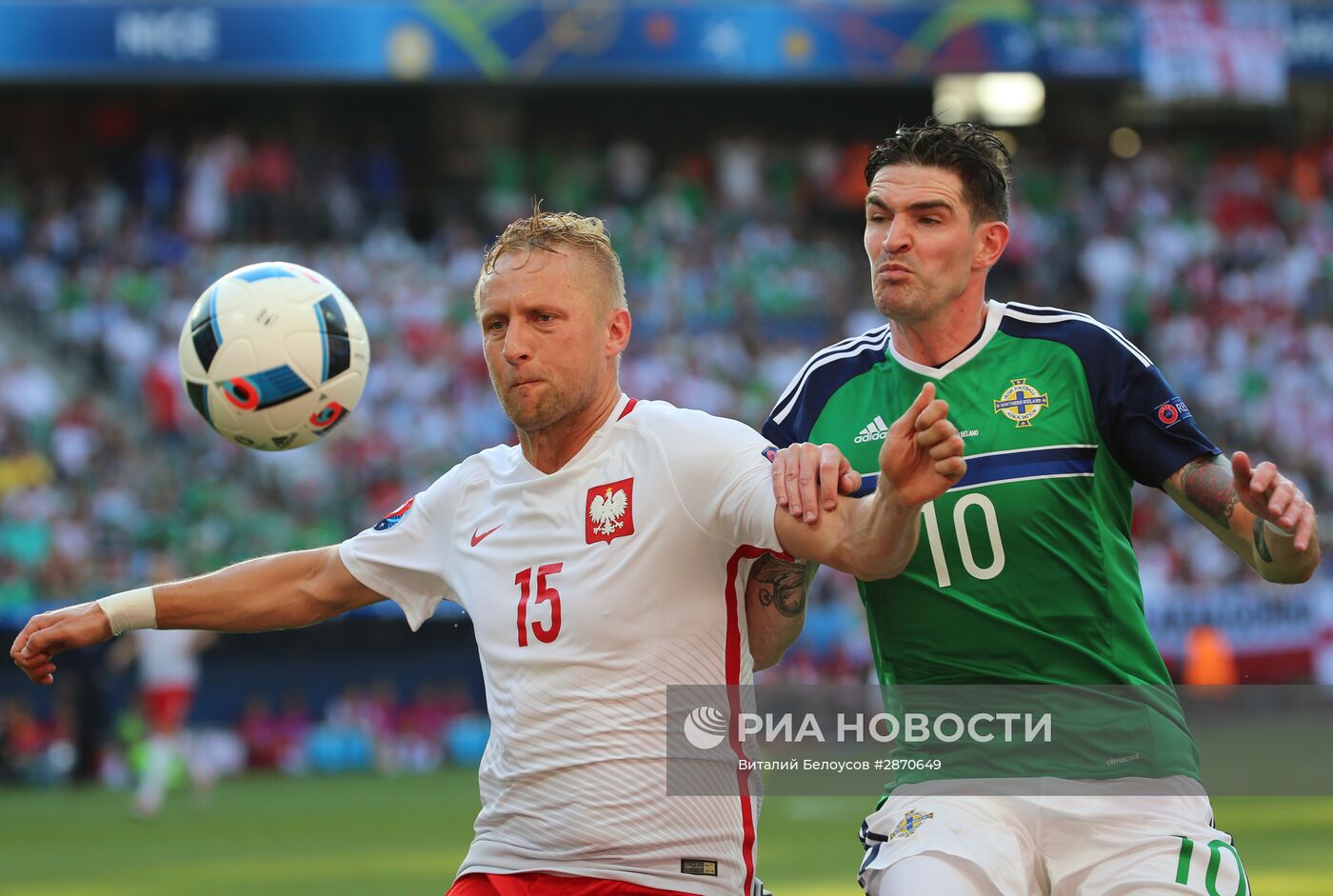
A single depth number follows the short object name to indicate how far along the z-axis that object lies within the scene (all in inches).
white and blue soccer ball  451.2
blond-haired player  358.9
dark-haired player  367.6
